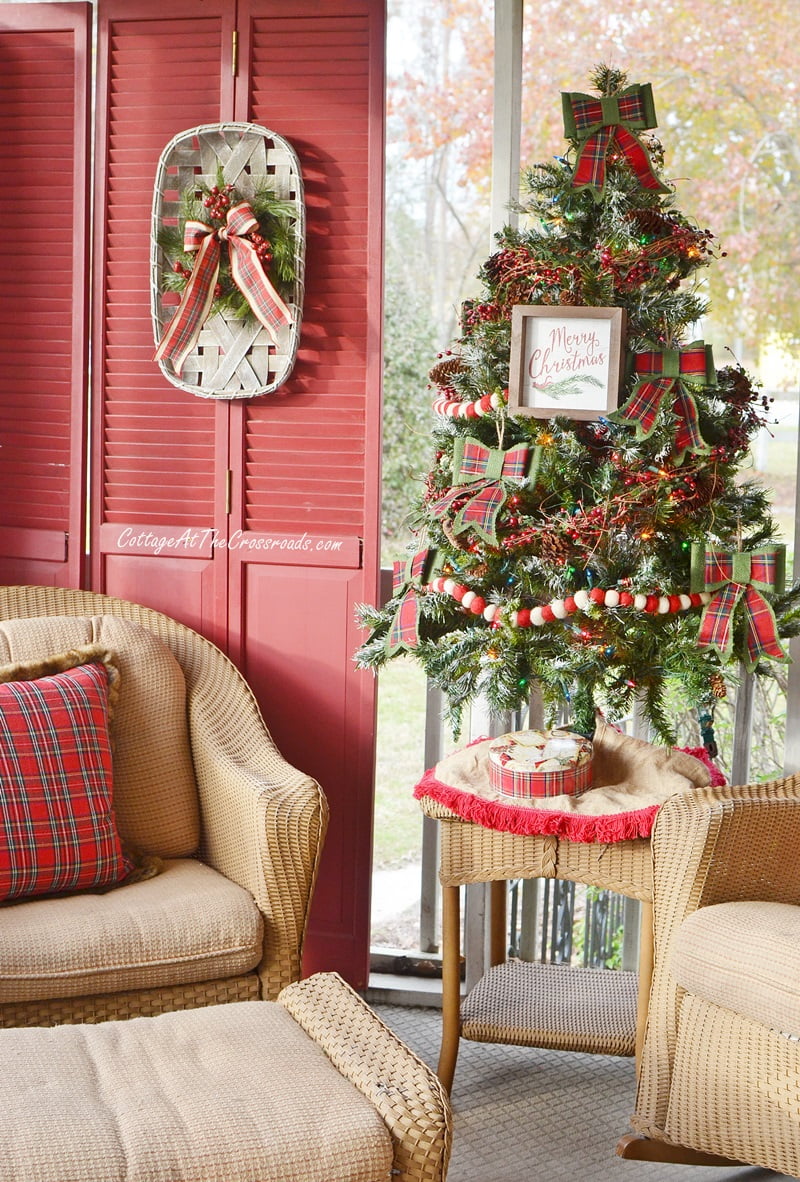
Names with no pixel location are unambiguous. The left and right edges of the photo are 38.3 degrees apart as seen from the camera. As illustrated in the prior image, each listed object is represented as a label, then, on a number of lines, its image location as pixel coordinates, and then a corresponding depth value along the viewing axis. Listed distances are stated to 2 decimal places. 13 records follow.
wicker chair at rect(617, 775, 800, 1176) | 1.74
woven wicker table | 2.03
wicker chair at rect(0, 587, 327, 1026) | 1.90
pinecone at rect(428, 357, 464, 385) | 2.24
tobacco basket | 2.49
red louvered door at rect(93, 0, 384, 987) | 2.50
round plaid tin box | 2.04
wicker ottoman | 1.26
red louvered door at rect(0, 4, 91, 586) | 2.60
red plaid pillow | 2.03
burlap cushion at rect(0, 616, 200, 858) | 2.33
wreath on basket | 2.47
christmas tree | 2.02
